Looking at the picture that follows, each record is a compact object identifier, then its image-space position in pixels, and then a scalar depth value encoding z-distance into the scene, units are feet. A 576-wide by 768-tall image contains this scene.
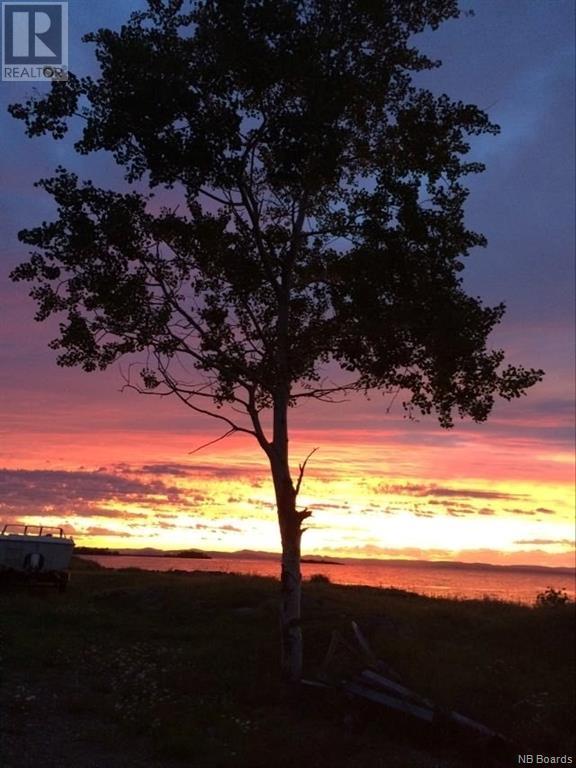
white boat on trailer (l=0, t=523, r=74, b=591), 99.25
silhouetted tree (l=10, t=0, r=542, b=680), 56.08
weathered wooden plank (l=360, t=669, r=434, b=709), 47.83
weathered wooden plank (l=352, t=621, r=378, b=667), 56.08
